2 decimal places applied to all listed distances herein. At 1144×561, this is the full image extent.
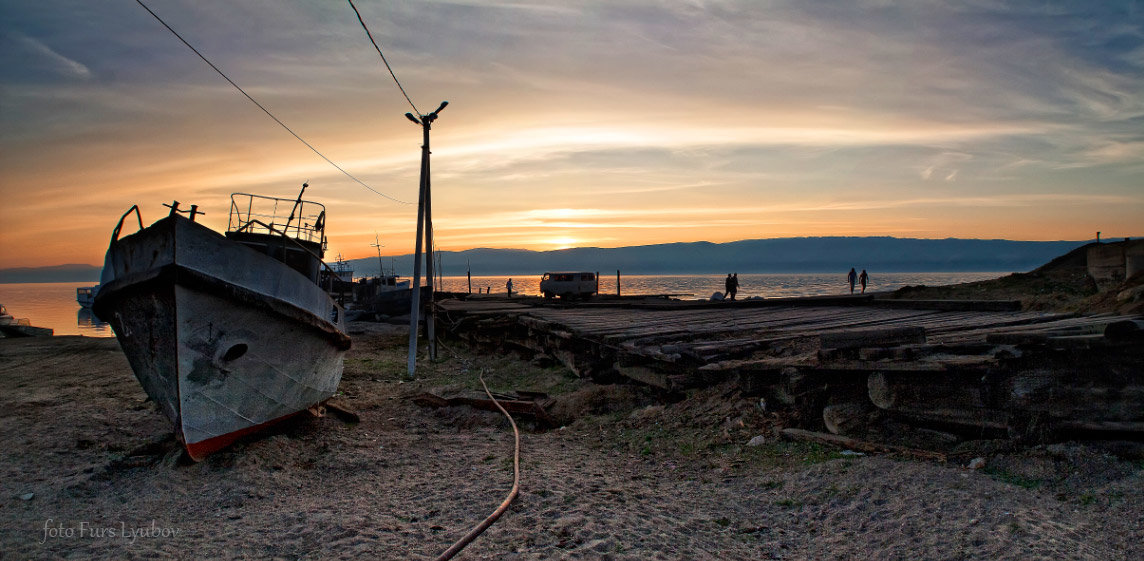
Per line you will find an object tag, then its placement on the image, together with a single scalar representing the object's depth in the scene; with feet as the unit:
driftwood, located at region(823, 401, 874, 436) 18.42
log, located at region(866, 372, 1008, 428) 15.98
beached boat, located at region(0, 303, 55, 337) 94.12
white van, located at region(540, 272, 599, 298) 128.89
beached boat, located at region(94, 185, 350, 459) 21.83
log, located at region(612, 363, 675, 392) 25.22
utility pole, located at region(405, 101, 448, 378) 47.19
